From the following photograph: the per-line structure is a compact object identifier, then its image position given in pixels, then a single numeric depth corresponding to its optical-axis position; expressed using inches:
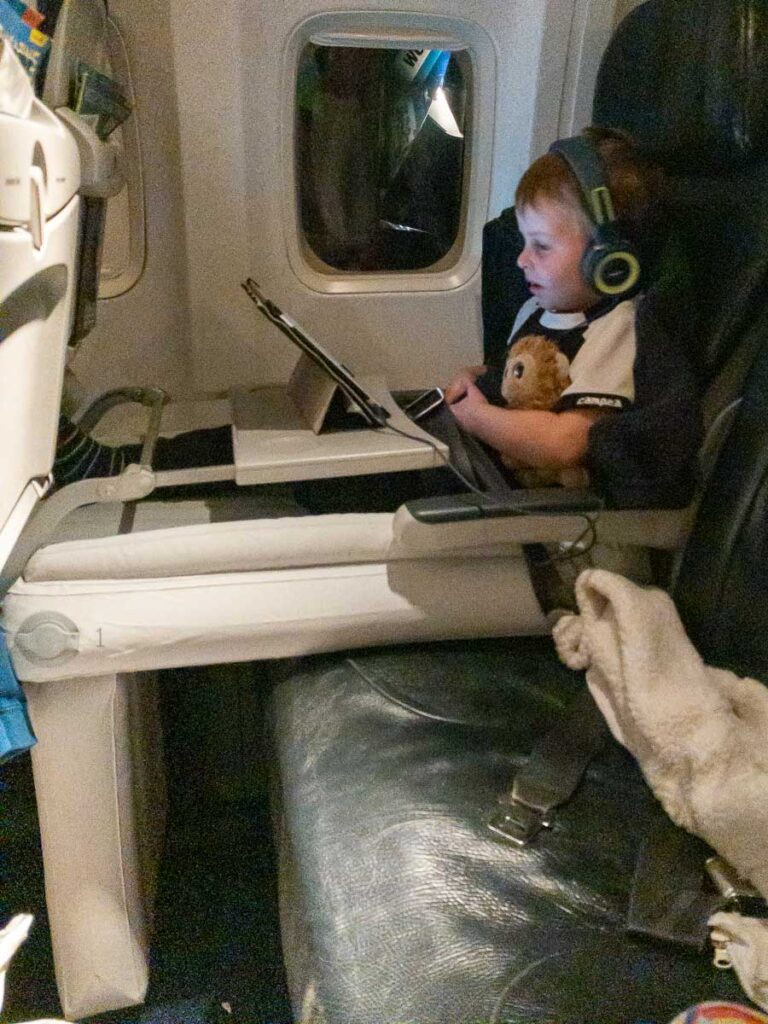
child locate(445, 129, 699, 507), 42.9
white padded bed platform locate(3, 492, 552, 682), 40.5
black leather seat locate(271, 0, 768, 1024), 29.0
